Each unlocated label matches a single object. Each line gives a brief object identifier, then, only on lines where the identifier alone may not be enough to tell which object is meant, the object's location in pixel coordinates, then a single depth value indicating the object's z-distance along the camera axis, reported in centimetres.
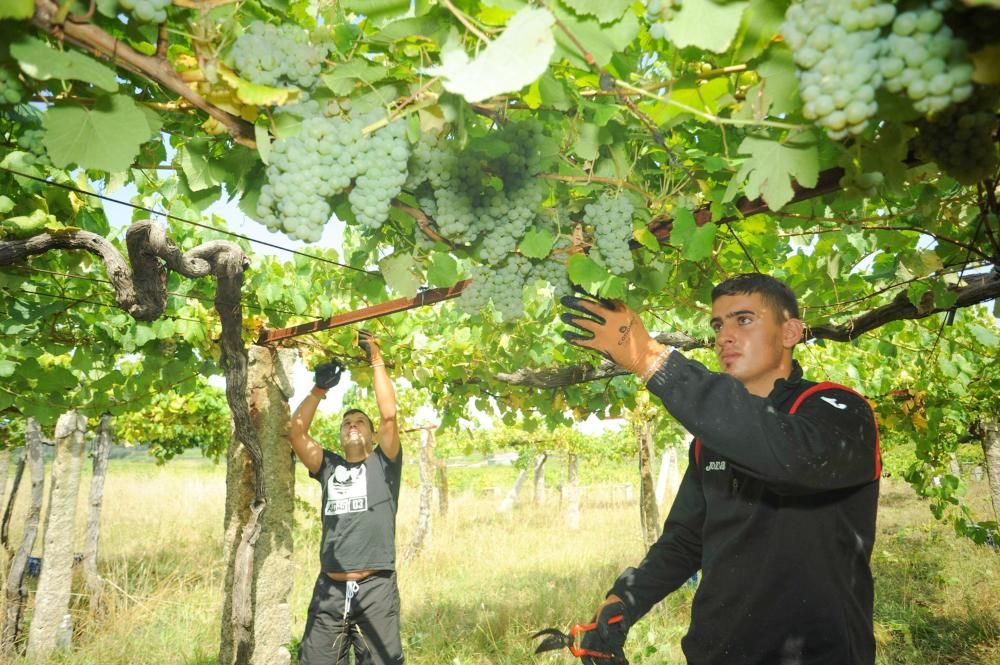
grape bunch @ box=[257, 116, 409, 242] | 129
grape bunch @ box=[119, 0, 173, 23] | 101
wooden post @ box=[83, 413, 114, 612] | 637
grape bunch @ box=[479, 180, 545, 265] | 166
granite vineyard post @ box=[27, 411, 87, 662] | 523
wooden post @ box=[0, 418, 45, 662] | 508
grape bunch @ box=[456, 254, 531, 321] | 201
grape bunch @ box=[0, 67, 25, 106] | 118
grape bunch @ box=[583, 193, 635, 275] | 179
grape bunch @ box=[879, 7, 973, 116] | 74
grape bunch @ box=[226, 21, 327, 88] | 121
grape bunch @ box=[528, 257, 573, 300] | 203
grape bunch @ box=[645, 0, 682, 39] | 90
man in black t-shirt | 389
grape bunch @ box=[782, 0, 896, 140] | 76
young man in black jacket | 142
